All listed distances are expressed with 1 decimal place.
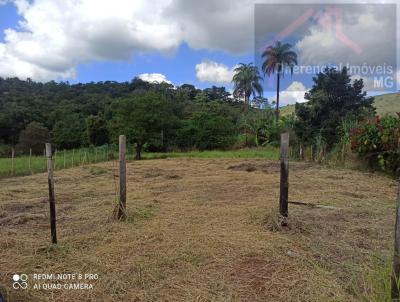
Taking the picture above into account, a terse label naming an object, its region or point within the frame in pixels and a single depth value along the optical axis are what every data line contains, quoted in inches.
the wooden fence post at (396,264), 79.4
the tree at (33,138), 1025.5
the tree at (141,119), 748.0
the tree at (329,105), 679.7
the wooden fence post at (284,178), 163.3
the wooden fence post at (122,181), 179.3
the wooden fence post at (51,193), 141.5
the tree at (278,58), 1076.5
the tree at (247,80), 1406.3
